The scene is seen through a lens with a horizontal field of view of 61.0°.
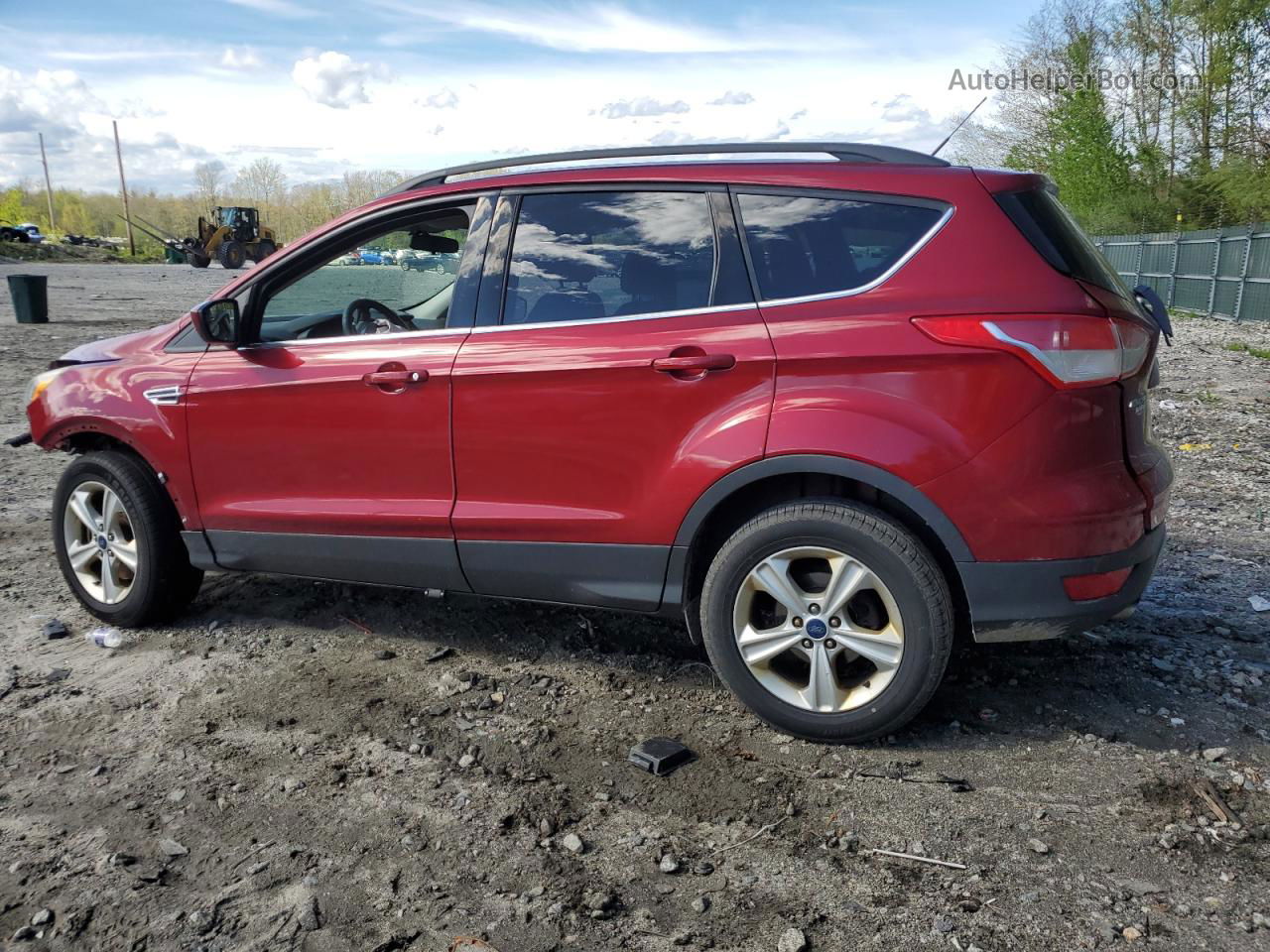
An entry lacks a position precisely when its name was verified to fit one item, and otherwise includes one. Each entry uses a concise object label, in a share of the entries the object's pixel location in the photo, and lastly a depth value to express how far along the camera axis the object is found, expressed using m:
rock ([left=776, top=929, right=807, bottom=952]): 2.57
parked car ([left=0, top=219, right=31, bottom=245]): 78.56
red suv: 3.26
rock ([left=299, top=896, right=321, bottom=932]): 2.66
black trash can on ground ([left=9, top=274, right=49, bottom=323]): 20.52
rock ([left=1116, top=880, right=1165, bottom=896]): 2.75
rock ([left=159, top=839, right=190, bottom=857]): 2.99
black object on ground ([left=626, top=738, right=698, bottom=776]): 3.45
